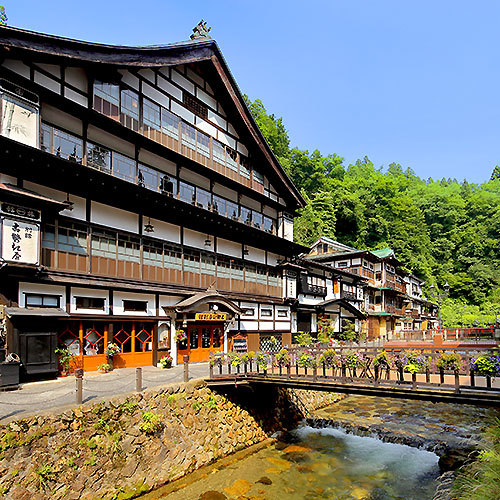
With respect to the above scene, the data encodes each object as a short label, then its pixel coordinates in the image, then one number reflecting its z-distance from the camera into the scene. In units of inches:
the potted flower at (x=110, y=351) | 692.7
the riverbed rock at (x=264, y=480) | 513.0
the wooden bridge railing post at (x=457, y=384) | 468.8
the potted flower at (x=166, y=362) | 749.0
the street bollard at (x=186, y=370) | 598.4
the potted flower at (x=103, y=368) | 672.4
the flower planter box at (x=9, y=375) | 504.7
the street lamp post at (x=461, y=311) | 2212.7
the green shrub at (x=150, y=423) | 496.4
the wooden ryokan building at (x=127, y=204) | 571.8
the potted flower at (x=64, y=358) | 618.5
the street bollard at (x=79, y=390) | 460.4
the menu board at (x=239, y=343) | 975.6
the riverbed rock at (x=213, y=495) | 462.3
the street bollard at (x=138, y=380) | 525.0
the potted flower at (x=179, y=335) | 807.7
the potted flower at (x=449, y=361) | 480.7
